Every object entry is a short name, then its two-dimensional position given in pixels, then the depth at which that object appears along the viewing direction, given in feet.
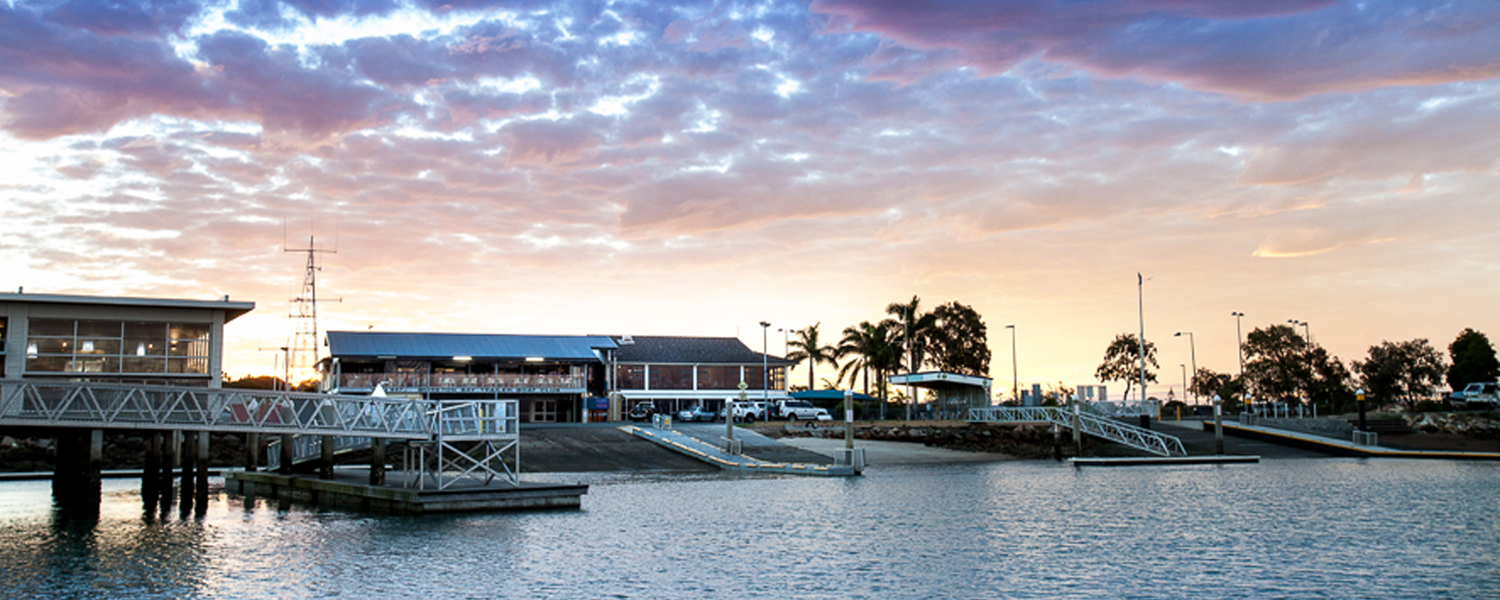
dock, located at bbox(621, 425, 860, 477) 172.24
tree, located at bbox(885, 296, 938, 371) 336.08
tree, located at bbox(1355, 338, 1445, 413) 350.84
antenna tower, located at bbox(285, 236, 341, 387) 259.19
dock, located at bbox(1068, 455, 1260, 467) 200.95
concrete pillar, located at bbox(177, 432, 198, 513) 135.25
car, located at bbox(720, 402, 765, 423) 271.90
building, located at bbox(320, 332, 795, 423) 262.88
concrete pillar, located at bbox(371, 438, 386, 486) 124.26
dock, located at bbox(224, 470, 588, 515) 113.50
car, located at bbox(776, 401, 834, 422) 276.82
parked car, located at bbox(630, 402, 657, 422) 281.74
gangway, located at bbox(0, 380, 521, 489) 111.75
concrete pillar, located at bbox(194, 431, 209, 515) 132.26
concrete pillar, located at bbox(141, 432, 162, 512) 135.64
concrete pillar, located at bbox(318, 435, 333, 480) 131.64
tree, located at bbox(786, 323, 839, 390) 367.04
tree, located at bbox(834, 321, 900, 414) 338.54
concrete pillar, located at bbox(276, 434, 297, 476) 140.87
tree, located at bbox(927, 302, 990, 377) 339.98
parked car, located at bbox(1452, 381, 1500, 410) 270.32
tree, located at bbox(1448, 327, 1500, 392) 367.66
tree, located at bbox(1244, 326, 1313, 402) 349.41
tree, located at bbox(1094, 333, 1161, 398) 379.14
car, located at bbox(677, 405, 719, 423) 271.49
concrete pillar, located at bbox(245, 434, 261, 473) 151.23
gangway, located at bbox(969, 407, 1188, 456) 217.56
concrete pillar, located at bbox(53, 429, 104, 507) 128.06
